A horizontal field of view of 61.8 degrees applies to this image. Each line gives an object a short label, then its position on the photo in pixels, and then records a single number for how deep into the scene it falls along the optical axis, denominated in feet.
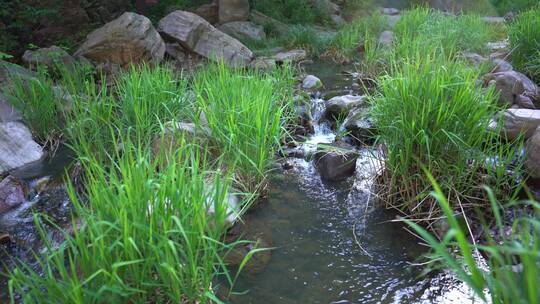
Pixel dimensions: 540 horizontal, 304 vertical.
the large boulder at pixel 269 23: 38.16
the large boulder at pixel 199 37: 28.68
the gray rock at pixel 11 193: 11.75
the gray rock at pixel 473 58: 20.86
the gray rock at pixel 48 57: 23.03
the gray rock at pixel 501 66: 19.85
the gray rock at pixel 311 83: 22.71
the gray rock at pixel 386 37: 28.78
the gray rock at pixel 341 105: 17.78
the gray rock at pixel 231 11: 38.04
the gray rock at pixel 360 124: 15.16
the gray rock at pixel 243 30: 35.46
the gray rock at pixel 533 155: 11.13
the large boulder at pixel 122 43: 25.67
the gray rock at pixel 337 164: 13.11
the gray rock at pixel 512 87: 16.97
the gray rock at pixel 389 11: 50.58
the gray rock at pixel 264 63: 24.27
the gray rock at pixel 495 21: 35.32
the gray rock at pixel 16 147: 14.53
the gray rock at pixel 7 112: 16.16
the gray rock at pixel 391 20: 37.86
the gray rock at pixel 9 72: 18.01
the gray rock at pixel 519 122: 12.87
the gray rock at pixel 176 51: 29.04
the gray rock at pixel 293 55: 29.88
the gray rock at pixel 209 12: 38.67
